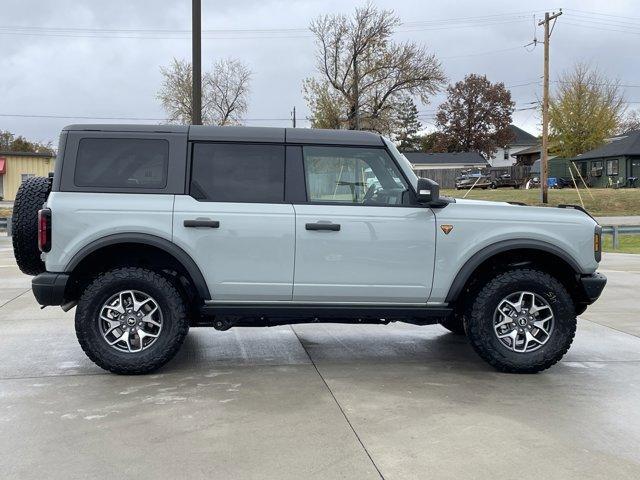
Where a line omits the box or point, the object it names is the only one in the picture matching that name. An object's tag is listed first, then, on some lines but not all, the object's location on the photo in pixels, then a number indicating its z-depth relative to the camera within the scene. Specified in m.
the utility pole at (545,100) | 32.40
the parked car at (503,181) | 49.33
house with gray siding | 46.75
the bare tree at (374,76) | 49.91
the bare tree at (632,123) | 75.81
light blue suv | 5.17
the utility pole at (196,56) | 13.66
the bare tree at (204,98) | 55.25
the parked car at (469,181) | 46.49
